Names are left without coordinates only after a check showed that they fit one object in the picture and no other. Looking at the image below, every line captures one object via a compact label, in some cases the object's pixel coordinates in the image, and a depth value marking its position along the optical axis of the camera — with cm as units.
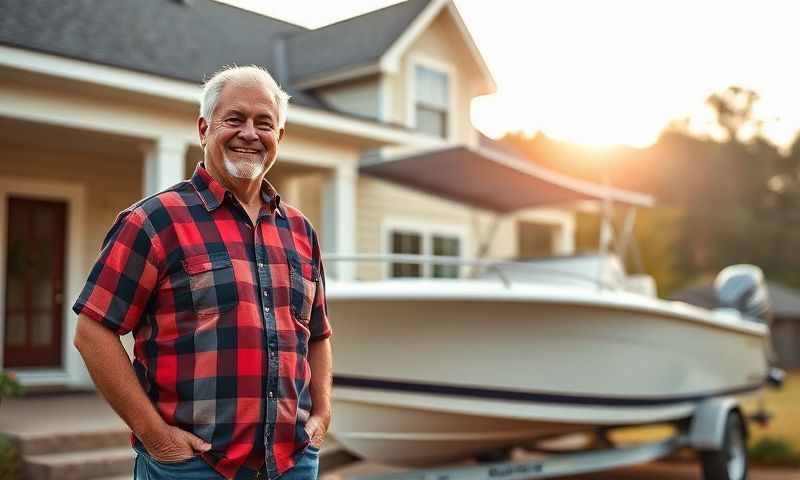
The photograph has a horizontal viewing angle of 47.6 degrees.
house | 741
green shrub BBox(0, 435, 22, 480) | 573
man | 209
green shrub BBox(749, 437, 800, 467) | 896
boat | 541
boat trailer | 582
